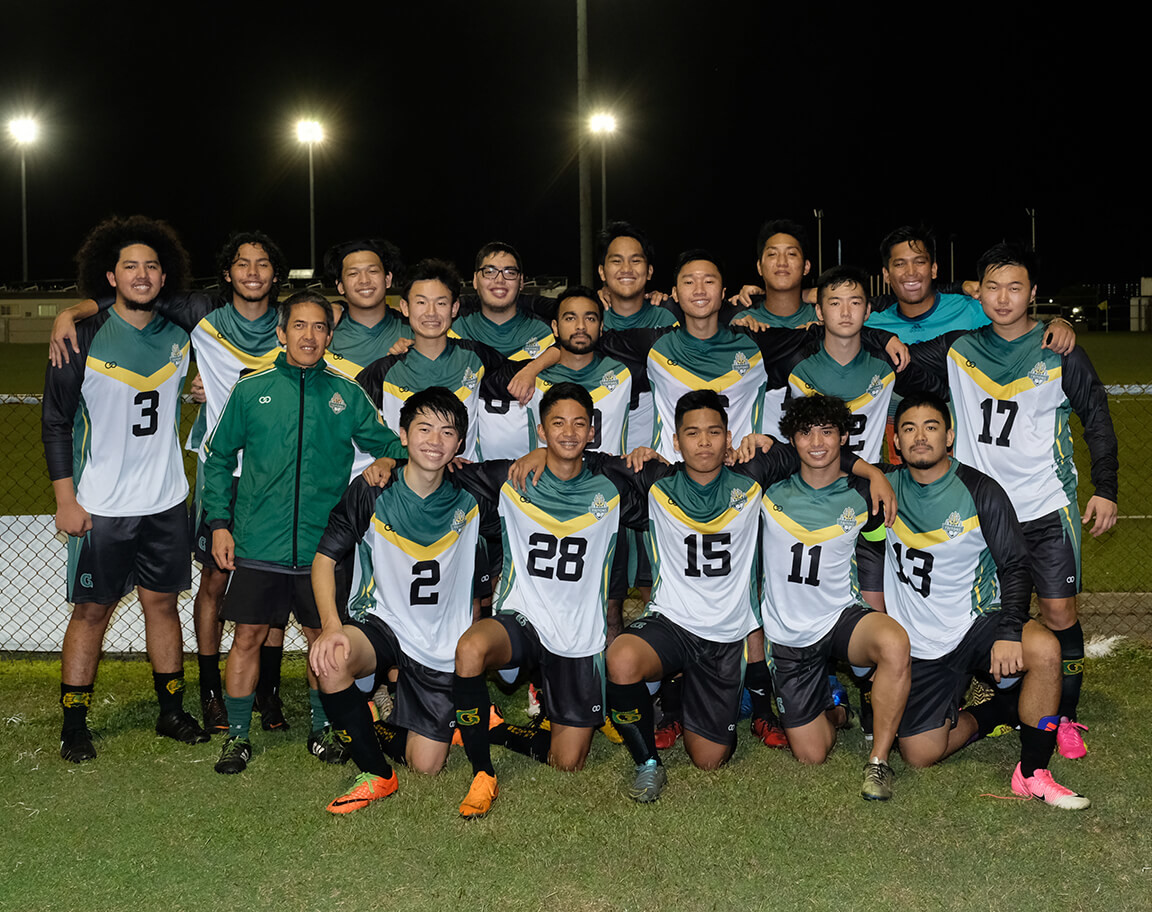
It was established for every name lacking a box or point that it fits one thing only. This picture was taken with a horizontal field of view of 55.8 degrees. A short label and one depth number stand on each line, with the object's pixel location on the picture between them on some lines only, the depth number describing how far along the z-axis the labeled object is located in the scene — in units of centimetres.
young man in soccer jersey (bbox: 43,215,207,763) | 494
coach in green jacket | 477
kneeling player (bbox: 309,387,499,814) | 456
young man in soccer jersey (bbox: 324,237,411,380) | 552
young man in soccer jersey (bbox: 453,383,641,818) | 467
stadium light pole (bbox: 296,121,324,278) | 3378
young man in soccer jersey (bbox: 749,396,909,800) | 471
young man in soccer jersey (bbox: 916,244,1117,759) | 495
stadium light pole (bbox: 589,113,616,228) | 1838
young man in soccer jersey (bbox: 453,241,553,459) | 554
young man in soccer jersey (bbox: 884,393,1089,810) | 464
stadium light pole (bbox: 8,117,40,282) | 4000
